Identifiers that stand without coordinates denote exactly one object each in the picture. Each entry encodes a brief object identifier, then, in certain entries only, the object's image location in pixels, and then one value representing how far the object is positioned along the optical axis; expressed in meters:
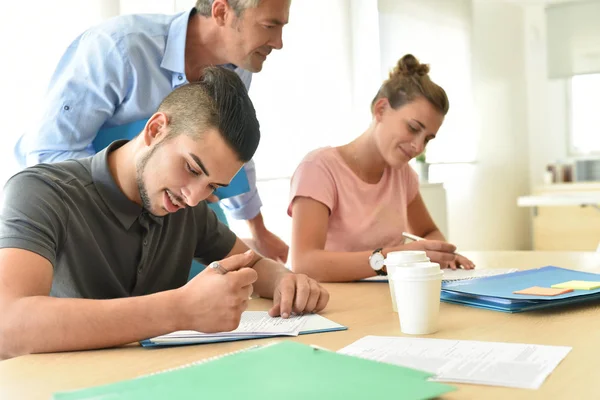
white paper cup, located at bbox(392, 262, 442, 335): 1.08
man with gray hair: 1.67
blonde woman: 1.99
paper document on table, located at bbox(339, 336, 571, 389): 0.82
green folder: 0.73
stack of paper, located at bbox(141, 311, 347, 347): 1.06
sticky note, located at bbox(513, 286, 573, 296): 1.28
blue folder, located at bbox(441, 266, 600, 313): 1.25
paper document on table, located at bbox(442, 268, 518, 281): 1.62
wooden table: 0.81
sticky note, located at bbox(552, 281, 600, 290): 1.35
